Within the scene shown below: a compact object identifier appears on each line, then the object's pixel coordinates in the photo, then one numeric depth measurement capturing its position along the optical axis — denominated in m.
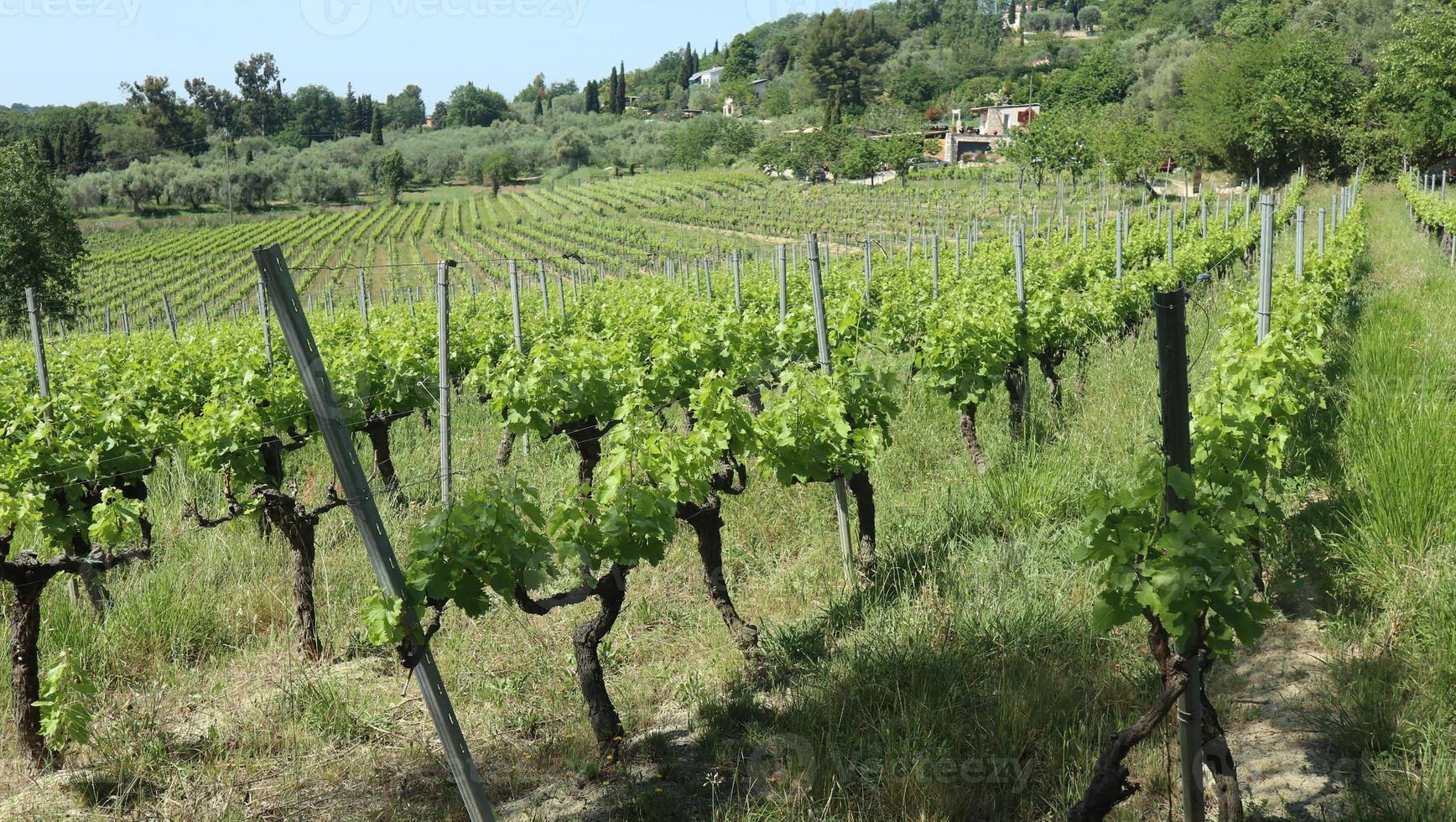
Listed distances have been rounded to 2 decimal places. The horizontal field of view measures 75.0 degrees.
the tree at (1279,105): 40.19
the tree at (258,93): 109.38
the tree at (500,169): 87.06
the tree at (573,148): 93.12
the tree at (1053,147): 47.38
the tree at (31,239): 35.47
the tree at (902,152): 57.66
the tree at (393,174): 77.19
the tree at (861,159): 60.47
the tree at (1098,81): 75.06
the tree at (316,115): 115.69
